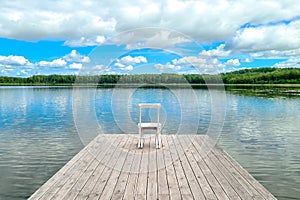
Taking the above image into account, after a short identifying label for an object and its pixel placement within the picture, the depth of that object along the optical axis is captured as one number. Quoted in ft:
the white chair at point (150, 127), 16.50
